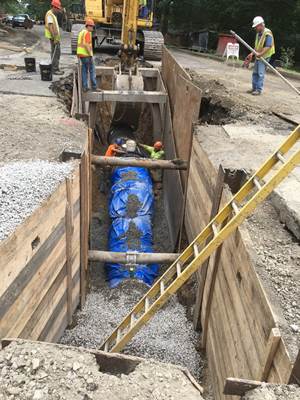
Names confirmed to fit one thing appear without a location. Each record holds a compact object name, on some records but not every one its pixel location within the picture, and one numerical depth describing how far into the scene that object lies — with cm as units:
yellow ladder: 317
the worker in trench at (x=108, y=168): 935
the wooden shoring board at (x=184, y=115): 716
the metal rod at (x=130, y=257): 636
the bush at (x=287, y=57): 2189
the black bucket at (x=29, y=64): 1202
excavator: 1541
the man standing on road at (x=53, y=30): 1106
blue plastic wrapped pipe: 704
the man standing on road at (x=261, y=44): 903
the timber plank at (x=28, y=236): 336
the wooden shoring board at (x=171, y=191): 802
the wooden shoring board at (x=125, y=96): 1006
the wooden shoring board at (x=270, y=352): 263
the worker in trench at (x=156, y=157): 969
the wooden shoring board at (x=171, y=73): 948
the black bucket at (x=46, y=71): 1059
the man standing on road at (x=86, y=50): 914
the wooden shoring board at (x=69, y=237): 484
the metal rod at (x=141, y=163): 741
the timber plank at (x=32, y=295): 359
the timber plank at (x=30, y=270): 345
